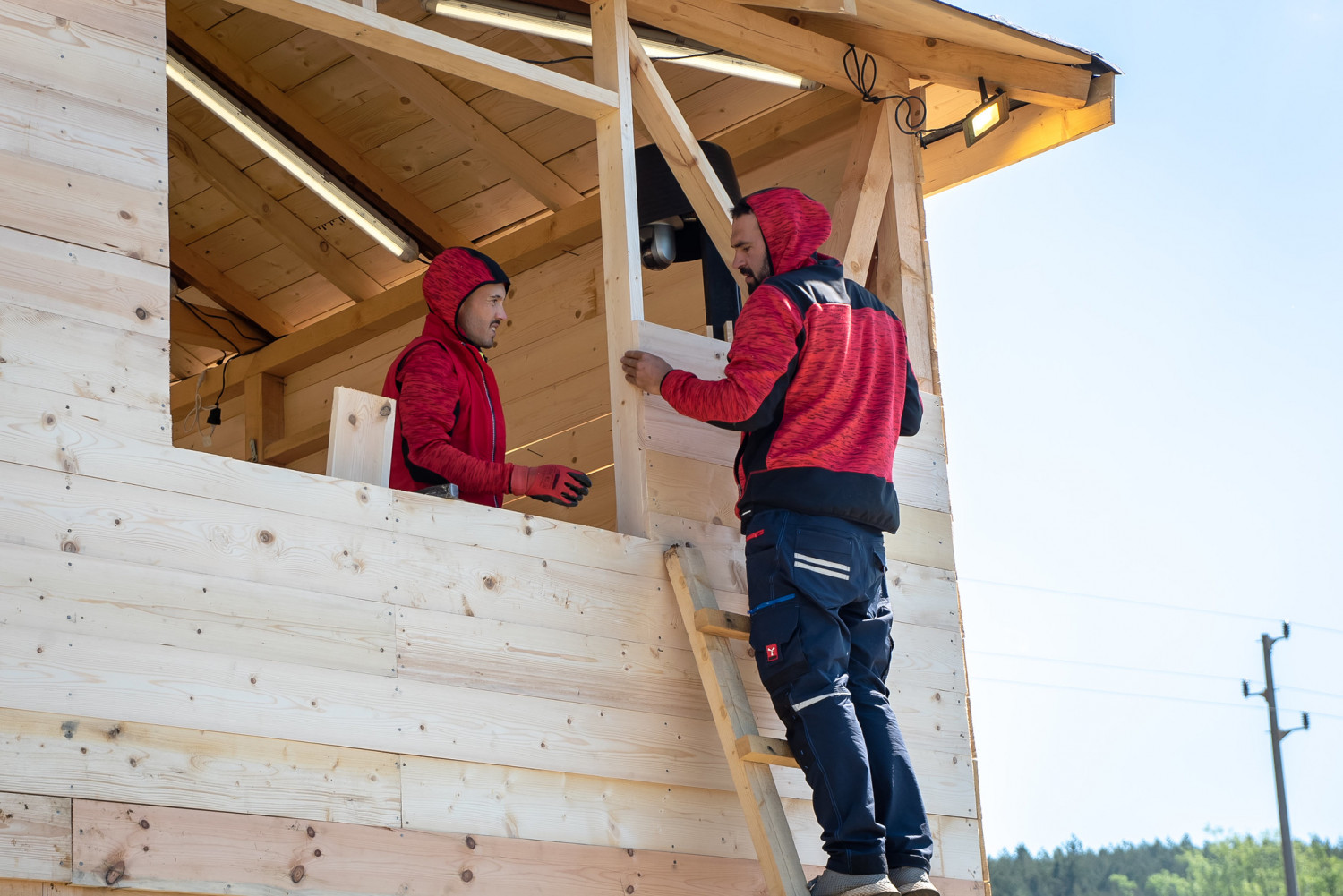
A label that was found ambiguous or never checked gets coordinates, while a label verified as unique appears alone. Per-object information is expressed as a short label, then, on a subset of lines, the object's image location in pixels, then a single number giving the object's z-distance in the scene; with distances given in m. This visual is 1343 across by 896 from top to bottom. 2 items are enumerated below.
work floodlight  5.62
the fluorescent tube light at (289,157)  6.54
